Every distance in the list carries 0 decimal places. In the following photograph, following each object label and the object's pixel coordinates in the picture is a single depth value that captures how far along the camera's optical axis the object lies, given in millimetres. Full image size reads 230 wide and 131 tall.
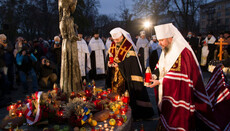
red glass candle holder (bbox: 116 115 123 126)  3497
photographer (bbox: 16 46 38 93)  7188
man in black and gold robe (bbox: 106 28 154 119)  4941
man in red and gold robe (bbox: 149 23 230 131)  3355
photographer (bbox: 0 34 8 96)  6410
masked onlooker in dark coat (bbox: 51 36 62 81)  8812
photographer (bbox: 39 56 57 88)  8145
